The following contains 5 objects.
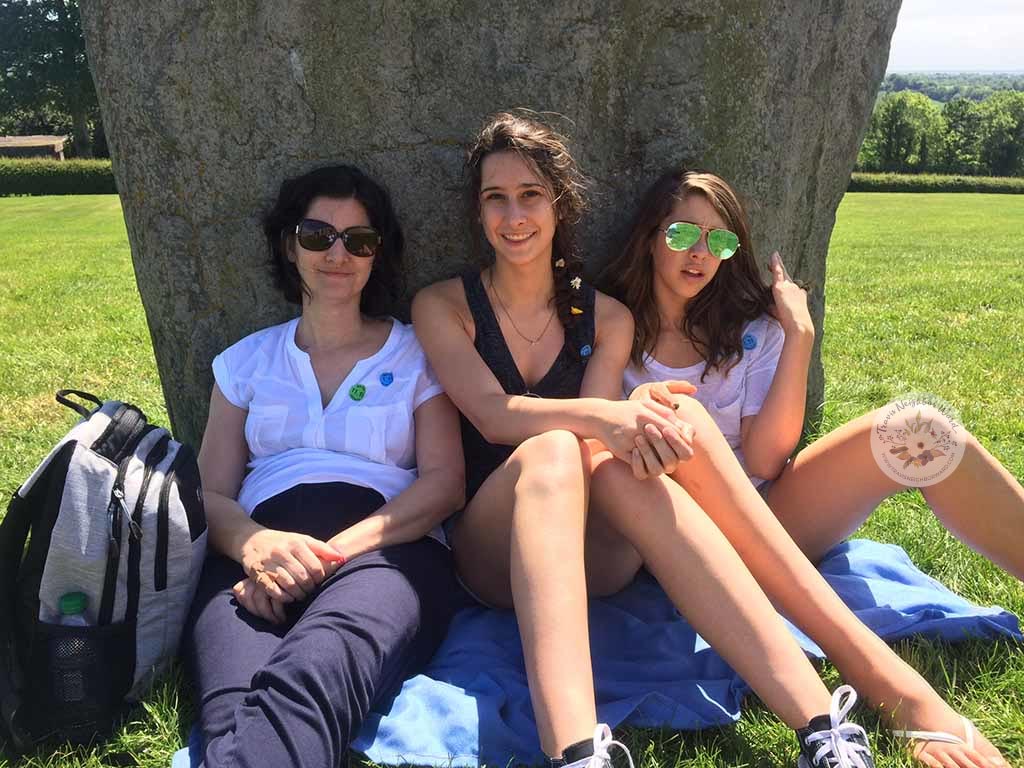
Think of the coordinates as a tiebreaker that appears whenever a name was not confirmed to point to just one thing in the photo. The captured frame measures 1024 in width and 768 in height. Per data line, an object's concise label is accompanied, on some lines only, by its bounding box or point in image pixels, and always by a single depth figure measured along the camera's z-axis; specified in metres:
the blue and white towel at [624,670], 2.35
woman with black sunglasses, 2.19
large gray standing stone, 3.17
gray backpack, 2.38
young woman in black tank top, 2.17
